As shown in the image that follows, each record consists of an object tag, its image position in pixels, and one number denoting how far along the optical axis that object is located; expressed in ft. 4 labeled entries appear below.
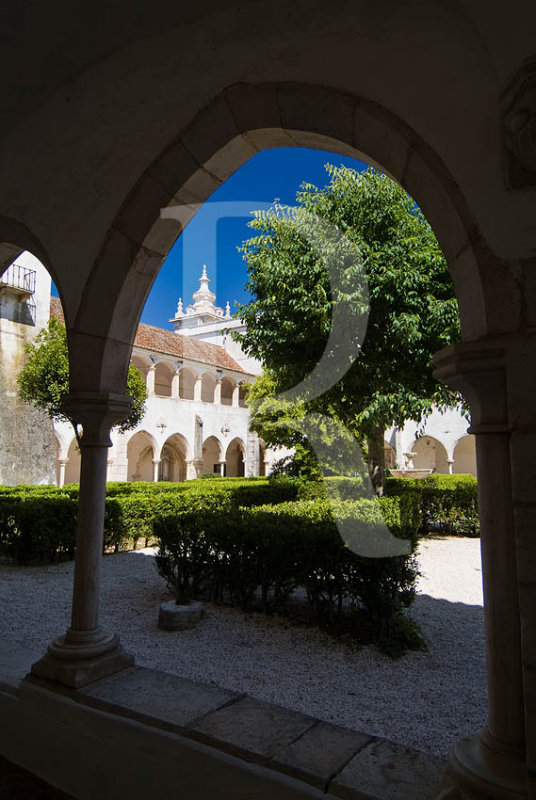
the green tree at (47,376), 35.71
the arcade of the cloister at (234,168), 5.07
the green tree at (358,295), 22.49
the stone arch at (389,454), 68.54
